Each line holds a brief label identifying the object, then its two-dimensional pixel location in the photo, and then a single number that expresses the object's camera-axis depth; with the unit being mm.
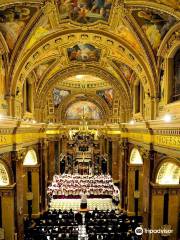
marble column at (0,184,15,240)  11280
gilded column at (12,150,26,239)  11578
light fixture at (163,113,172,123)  9078
